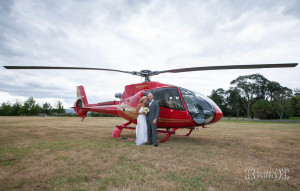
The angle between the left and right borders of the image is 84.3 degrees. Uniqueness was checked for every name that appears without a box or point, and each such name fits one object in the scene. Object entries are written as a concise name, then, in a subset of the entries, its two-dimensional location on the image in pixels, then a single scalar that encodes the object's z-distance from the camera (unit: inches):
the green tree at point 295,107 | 1708.7
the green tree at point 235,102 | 1978.3
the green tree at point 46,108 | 2864.7
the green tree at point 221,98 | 2355.9
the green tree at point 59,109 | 2918.3
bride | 237.5
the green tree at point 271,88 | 2032.5
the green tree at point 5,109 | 2395.4
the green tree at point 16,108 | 2442.7
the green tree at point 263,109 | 1459.2
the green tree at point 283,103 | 1481.3
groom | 233.6
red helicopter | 224.5
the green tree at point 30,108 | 2349.8
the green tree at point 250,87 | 1881.2
